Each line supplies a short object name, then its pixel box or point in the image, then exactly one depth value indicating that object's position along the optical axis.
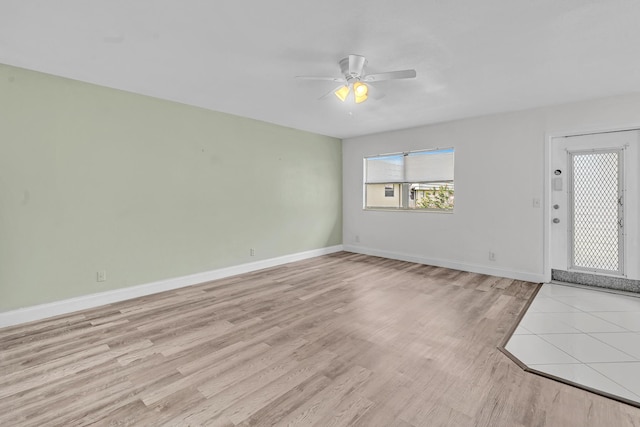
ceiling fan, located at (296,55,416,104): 2.67
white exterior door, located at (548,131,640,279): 3.81
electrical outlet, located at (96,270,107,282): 3.49
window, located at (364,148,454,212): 5.34
